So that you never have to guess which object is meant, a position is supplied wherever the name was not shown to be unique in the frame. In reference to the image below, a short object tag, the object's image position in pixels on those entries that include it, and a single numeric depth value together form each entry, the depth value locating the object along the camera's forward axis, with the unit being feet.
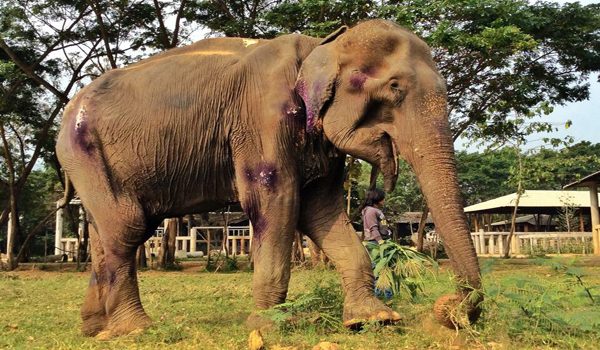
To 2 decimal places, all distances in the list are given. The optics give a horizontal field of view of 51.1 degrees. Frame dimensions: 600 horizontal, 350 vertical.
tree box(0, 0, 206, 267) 57.88
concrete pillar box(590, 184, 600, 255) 81.82
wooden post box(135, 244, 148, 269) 61.82
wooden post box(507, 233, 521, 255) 86.89
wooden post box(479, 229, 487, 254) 90.53
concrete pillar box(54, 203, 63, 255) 93.76
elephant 15.44
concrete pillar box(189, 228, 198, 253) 92.65
